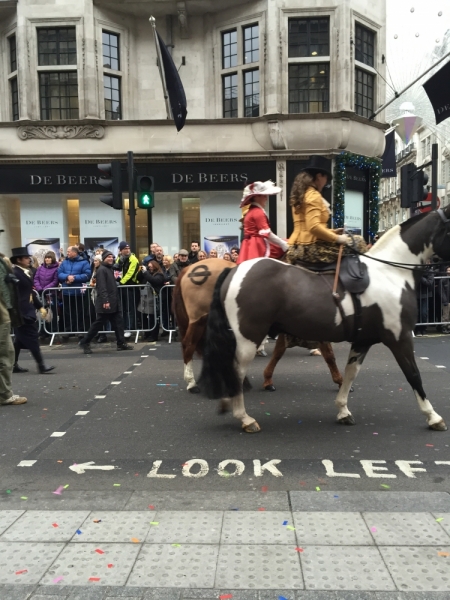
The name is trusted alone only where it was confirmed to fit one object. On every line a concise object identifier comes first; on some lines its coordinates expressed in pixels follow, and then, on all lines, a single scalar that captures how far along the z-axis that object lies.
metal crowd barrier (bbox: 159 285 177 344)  11.31
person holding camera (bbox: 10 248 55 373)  7.81
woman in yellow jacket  4.96
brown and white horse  4.80
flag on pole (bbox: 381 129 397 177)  20.91
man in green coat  6.35
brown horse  6.38
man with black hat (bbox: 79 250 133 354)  10.12
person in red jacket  6.08
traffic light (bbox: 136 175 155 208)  10.74
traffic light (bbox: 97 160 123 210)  10.52
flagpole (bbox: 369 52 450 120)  14.68
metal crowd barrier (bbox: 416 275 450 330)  11.38
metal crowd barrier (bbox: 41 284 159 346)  11.30
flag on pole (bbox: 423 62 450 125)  13.40
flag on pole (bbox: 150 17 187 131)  15.55
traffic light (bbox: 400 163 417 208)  12.02
